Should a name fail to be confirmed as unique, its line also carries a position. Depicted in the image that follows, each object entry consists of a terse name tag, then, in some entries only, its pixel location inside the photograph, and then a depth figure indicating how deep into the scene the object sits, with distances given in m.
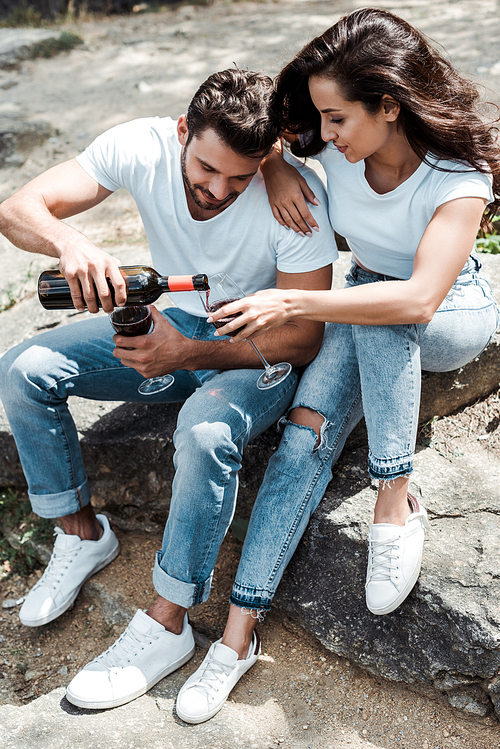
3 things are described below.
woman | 2.16
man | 2.29
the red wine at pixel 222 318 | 2.13
